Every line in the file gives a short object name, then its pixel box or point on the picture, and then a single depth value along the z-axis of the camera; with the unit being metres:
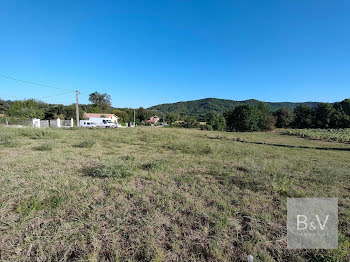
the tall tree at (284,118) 57.16
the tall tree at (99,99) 74.55
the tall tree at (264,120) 48.25
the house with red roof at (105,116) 49.00
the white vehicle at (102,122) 35.99
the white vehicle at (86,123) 36.25
